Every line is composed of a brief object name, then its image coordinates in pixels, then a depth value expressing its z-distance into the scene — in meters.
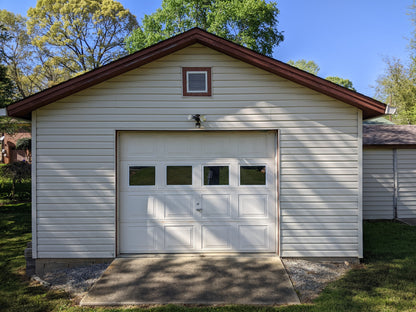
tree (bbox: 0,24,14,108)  10.47
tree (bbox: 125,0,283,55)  18.34
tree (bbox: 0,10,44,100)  23.11
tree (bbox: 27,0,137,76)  23.48
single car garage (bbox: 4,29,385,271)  5.60
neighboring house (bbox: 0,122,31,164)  27.14
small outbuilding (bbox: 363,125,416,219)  9.01
